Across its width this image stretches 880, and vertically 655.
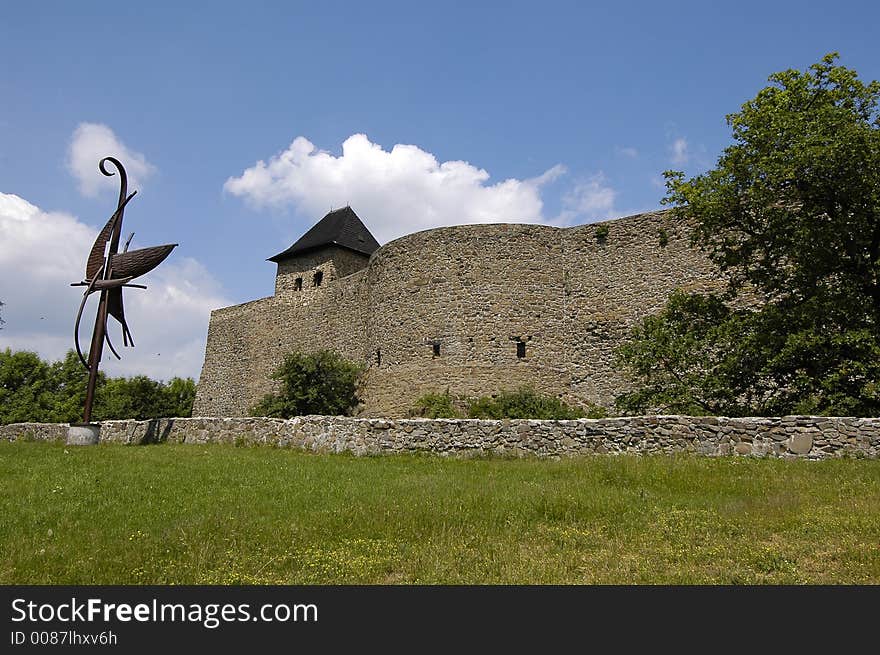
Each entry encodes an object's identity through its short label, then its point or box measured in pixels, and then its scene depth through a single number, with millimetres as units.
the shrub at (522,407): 18062
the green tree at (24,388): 41812
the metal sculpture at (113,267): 17078
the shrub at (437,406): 19203
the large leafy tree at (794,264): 12391
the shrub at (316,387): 23234
